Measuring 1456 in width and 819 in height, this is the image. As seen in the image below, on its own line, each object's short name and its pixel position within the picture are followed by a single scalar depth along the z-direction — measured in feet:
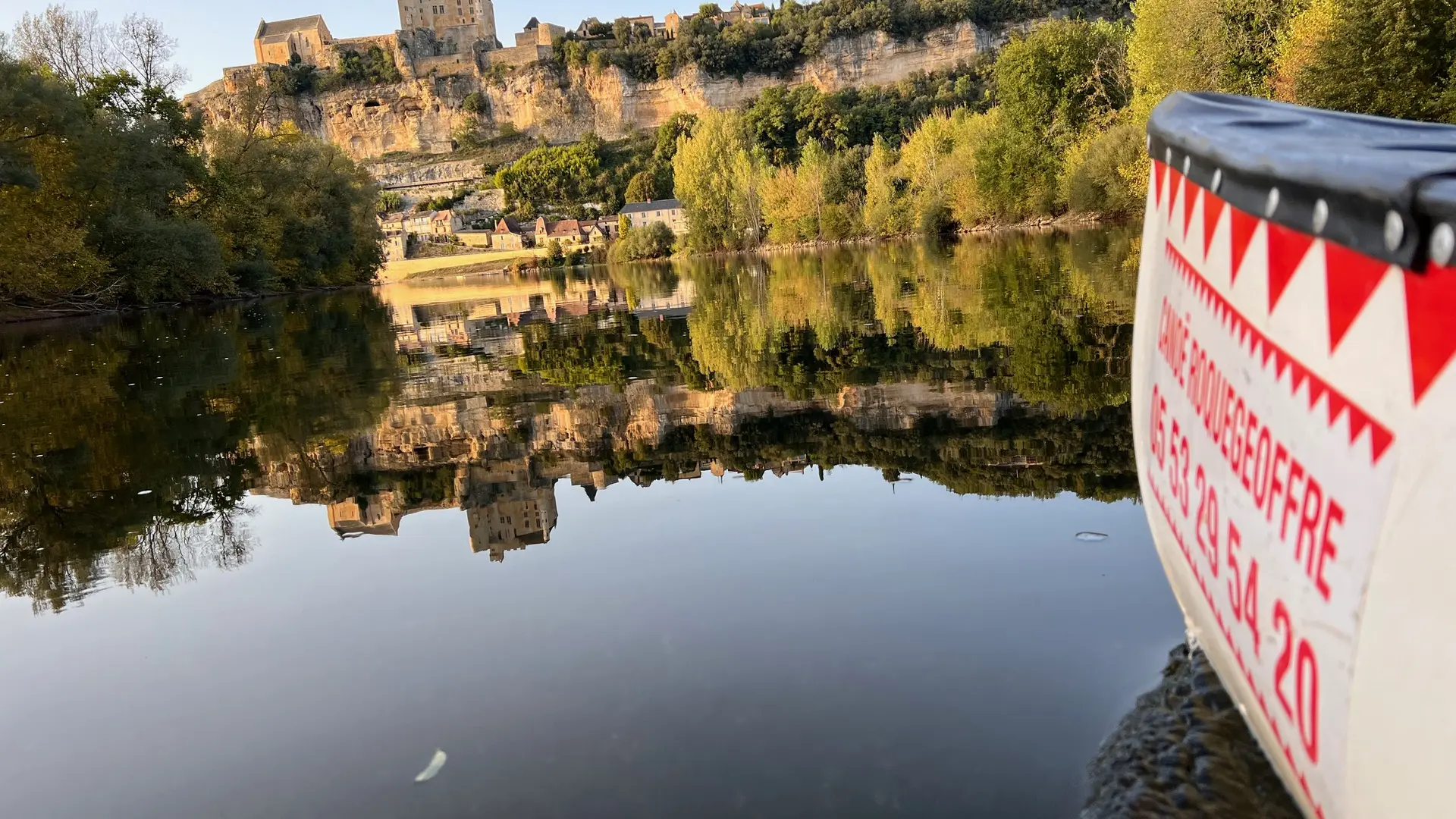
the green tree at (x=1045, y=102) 130.82
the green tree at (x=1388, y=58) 68.54
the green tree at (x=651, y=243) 223.10
